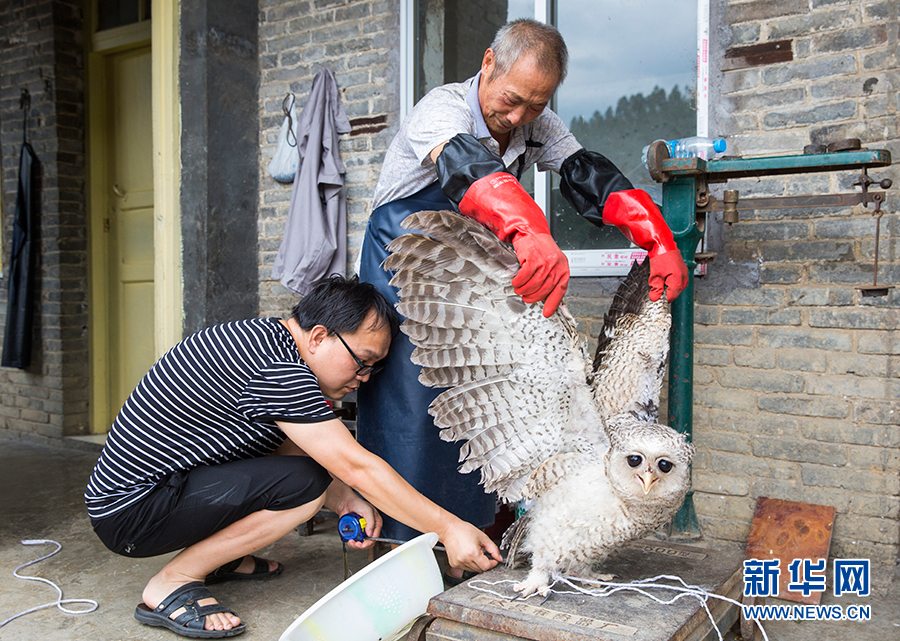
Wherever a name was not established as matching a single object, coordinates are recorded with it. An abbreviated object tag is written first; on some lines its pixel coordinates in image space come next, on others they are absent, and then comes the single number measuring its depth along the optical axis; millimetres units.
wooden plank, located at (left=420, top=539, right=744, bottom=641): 1661
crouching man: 2148
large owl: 1826
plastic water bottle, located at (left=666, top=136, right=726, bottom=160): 2762
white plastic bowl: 1675
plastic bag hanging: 3949
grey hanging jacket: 3742
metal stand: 2266
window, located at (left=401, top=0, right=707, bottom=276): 3090
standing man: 1827
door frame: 3902
